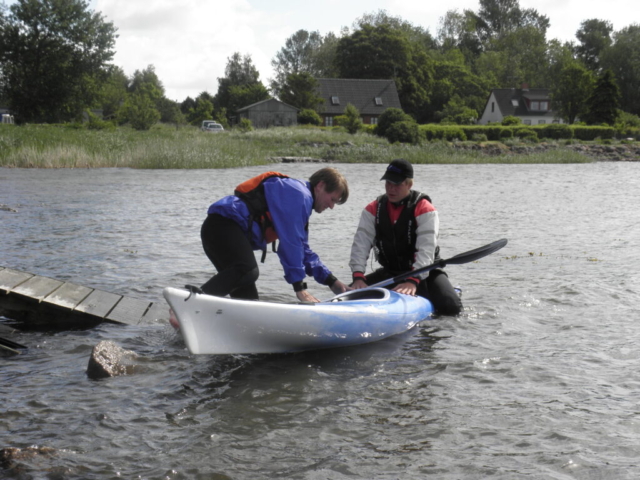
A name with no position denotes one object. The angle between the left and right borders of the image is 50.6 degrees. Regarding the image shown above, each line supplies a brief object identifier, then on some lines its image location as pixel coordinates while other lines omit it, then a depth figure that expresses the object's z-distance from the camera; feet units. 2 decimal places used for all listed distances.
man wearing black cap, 19.36
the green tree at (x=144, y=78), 380.17
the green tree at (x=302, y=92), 201.26
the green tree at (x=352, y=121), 155.53
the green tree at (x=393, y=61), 229.66
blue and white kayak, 14.30
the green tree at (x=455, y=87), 238.68
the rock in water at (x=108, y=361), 14.83
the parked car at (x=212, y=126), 186.54
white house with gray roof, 241.12
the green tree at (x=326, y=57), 270.05
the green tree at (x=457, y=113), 205.39
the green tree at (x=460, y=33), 305.73
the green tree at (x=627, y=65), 225.56
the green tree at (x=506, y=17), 305.73
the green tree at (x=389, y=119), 136.28
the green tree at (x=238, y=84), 238.68
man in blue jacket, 15.62
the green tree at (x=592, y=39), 273.83
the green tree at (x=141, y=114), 157.07
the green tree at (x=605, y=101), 187.73
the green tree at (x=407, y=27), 274.36
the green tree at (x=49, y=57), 163.22
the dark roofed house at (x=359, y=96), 215.92
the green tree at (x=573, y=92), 200.44
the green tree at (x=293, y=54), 301.02
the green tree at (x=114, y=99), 285.23
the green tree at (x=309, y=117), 191.31
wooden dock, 18.29
